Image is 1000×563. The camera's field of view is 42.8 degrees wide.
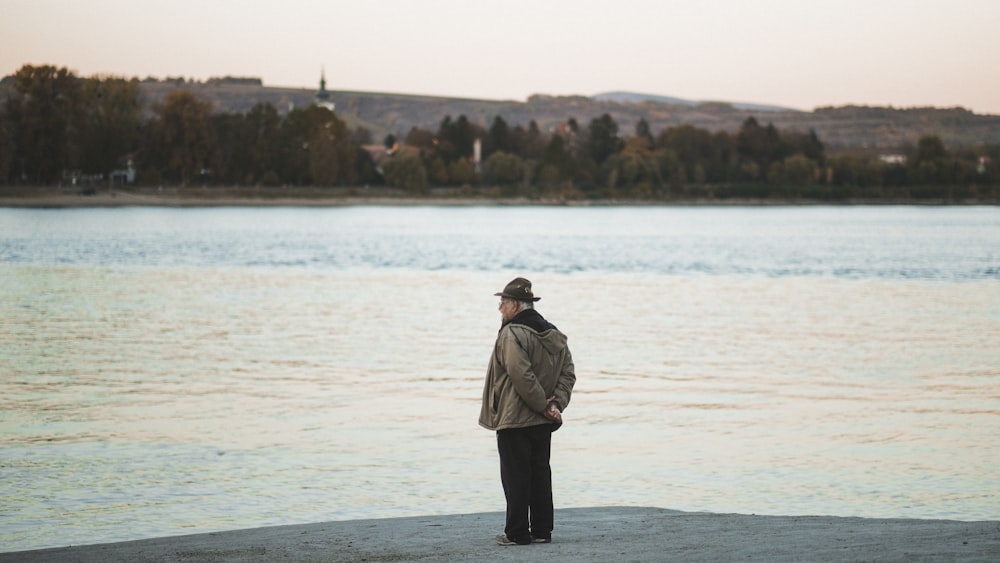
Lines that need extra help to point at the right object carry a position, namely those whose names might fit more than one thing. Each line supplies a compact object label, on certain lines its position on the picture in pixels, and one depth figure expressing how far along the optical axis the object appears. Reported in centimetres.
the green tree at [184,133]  18638
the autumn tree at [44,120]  16938
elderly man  1018
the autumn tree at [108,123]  17600
